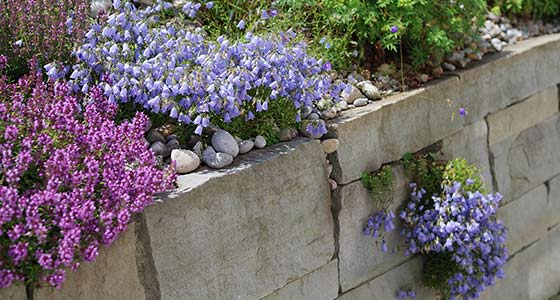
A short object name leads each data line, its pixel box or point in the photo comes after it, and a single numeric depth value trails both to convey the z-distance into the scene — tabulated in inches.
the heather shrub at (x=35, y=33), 111.2
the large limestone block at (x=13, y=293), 86.1
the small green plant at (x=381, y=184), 125.4
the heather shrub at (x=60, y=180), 84.5
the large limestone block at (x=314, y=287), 117.1
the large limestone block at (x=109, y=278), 91.0
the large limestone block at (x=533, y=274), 157.2
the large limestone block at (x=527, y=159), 154.9
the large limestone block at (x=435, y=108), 123.4
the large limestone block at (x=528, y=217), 157.0
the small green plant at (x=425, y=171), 133.1
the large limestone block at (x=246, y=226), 100.2
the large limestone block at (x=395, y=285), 129.0
